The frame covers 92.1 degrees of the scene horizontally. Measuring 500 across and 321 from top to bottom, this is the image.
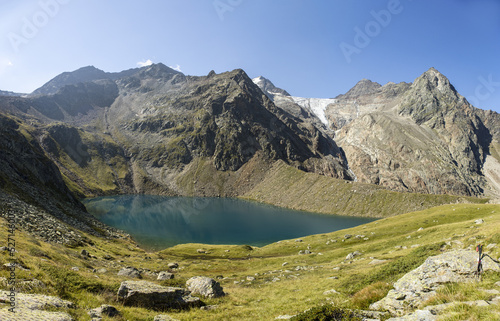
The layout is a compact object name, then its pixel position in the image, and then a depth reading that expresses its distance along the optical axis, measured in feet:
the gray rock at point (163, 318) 44.49
